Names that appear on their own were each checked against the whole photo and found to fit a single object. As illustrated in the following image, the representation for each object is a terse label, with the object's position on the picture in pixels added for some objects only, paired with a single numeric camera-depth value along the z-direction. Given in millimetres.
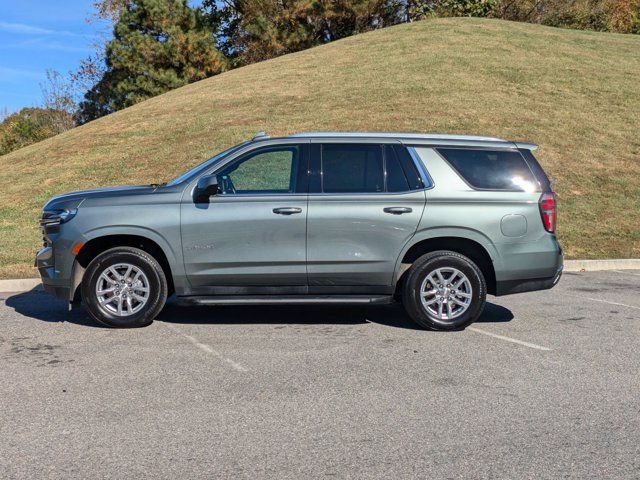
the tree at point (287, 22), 46469
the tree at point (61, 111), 55375
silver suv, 7379
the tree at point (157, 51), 44125
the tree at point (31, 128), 50969
